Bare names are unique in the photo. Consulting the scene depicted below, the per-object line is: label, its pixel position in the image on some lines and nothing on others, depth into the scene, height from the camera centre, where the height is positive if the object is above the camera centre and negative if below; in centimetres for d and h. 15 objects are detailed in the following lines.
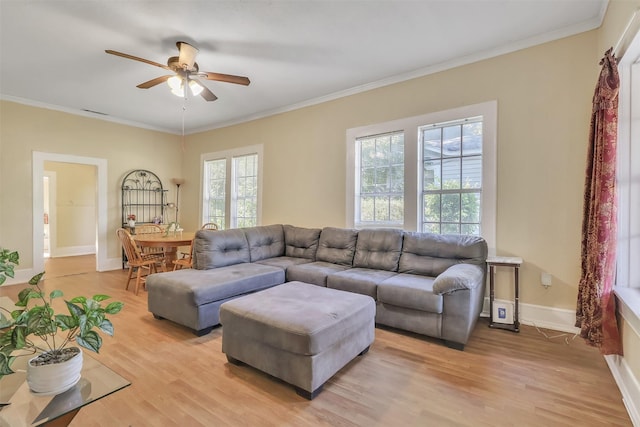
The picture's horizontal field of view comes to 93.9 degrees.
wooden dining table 415 -41
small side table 285 -68
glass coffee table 115 -78
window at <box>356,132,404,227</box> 395 +44
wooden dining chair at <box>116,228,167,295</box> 419 -70
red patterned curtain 204 -9
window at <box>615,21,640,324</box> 212 +24
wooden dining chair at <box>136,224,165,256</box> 539 -34
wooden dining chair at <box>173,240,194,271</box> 423 -73
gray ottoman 189 -83
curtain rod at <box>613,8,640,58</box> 177 +118
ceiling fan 300 +143
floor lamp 679 +22
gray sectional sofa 258 -67
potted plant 110 -47
